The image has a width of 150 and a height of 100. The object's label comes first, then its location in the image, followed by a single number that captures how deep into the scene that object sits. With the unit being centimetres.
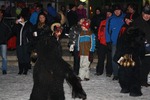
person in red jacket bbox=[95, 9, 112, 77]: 1230
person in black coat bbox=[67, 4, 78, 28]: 1777
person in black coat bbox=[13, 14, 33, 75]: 1247
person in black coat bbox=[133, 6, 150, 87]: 1058
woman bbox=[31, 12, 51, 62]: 1159
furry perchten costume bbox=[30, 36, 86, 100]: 590
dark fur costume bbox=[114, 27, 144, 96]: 987
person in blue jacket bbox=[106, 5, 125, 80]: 1164
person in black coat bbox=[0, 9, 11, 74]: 1250
